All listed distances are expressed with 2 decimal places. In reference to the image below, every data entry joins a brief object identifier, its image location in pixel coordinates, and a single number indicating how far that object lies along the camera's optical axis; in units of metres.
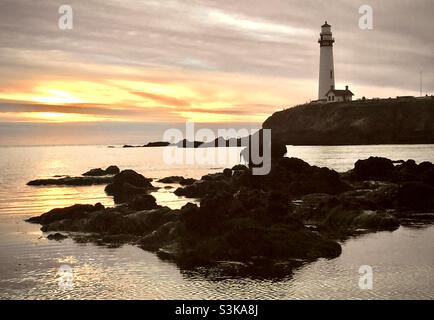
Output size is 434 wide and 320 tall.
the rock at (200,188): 66.53
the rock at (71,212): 47.33
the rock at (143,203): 47.88
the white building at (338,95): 188.38
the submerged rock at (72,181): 92.54
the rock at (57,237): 41.75
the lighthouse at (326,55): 174.25
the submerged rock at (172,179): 92.81
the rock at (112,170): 106.75
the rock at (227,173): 81.59
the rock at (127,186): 66.62
